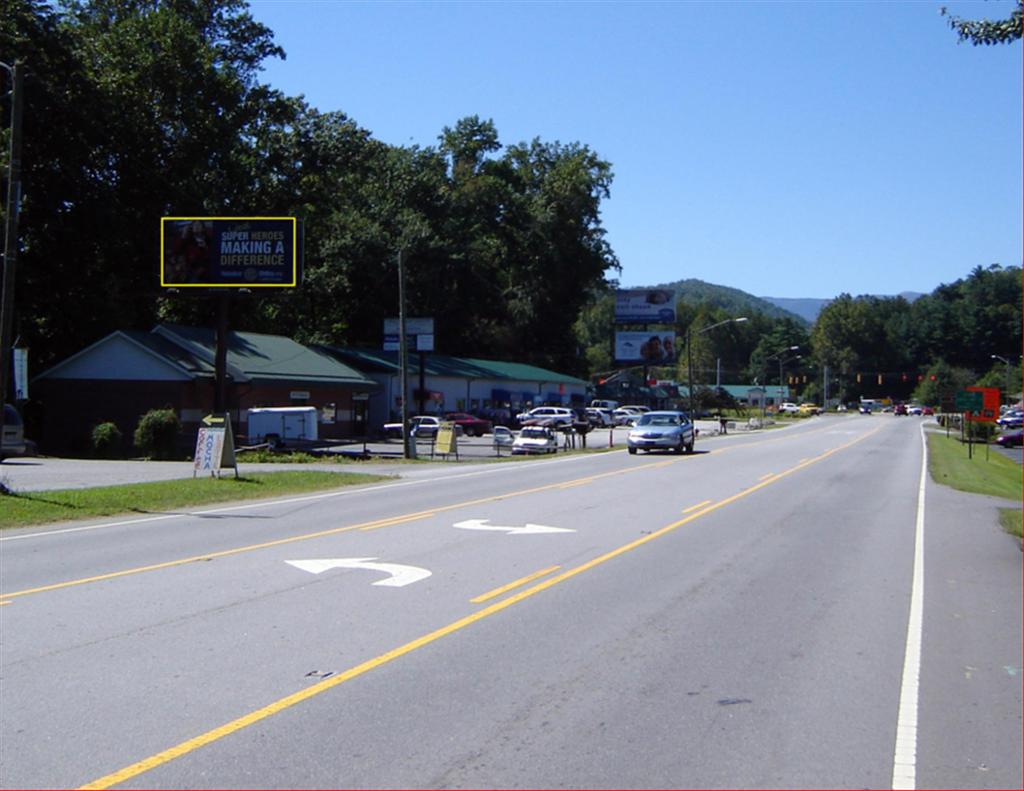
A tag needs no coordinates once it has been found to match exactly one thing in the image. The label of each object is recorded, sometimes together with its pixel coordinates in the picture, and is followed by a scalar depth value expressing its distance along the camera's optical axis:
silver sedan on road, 42.12
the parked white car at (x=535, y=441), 46.47
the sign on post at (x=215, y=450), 26.22
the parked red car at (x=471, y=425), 66.12
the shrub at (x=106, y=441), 41.16
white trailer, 46.47
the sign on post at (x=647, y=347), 104.61
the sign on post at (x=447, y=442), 42.22
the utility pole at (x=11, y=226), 20.56
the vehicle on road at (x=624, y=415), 90.95
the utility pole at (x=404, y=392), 40.55
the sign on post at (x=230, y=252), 40.22
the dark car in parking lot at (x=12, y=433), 33.03
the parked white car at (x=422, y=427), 52.54
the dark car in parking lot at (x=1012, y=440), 65.71
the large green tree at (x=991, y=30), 10.94
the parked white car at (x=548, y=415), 71.00
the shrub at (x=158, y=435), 39.31
